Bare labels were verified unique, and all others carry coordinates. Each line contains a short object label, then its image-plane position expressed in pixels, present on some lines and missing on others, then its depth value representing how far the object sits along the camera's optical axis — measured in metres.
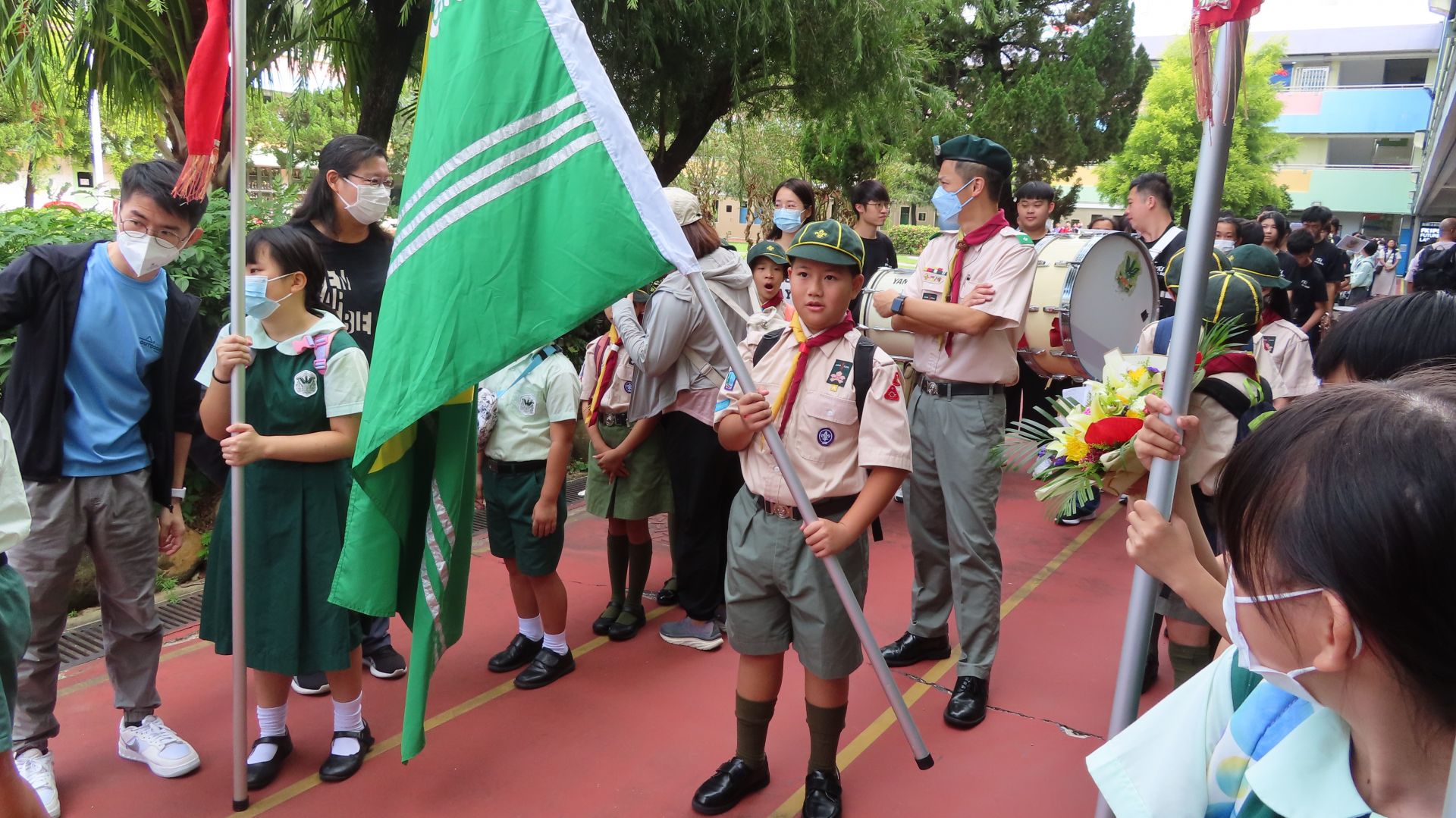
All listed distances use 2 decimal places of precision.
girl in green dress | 3.15
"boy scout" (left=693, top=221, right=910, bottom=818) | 2.93
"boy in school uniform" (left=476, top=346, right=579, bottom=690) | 3.95
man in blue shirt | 3.12
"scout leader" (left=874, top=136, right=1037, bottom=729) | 3.72
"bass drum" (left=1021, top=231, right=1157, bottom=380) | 4.82
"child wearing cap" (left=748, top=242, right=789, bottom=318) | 4.70
